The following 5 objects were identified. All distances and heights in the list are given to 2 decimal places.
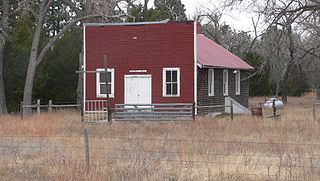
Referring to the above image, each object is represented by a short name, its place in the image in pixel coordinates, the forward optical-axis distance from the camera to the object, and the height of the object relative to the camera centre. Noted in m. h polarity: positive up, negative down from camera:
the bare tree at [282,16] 26.05 +3.61
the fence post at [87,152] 11.23 -1.25
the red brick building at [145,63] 31.64 +1.61
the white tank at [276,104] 44.01 -1.09
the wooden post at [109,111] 25.77 -0.95
